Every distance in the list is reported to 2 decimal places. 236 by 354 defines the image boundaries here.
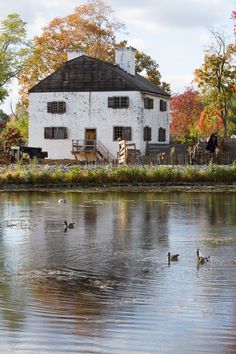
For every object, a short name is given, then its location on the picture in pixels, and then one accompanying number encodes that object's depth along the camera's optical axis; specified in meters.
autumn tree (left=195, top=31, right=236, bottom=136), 68.75
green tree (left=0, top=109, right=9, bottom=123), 138.36
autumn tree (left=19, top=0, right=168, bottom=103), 75.81
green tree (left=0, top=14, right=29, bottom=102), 79.31
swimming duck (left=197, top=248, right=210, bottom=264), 16.88
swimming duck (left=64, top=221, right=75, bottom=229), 24.59
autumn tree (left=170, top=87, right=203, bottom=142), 94.62
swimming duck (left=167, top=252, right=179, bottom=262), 17.28
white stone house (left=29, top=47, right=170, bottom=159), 64.56
